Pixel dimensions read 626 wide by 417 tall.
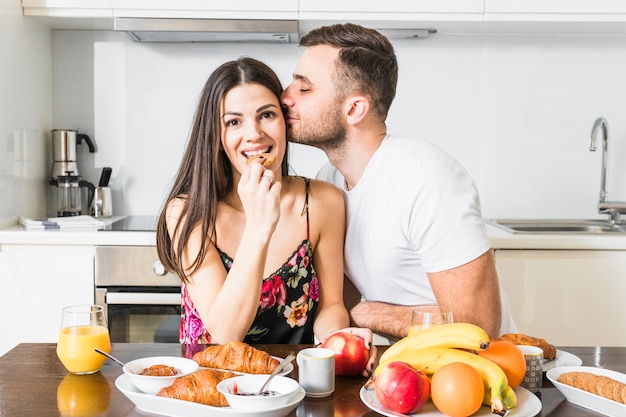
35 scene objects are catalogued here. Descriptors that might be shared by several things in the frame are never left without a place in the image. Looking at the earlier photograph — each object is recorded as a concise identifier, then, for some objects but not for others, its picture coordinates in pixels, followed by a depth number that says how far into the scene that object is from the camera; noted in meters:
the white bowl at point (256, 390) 1.06
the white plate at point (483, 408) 1.08
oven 2.63
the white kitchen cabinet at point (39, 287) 2.64
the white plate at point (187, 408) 1.06
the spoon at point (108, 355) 1.26
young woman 1.67
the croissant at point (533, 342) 1.31
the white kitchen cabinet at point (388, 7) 2.82
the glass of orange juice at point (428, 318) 1.20
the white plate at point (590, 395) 1.11
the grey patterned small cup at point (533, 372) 1.21
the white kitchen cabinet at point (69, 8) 2.84
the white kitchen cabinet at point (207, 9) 2.82
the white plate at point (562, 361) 1.36
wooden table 1.11
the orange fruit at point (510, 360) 1.14
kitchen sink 3.05
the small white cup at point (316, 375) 1.17
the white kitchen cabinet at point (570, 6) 2.85
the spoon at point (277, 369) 1.10
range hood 2.82
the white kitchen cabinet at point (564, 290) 2.64
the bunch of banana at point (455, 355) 1.07
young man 1.68
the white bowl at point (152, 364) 1.13
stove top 2.69
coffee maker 3.08
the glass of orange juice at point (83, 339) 1.26
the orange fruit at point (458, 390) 1.04
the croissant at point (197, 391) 1.09
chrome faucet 3.04
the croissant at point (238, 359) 1.24
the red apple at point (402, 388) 1.06
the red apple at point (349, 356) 1.26
